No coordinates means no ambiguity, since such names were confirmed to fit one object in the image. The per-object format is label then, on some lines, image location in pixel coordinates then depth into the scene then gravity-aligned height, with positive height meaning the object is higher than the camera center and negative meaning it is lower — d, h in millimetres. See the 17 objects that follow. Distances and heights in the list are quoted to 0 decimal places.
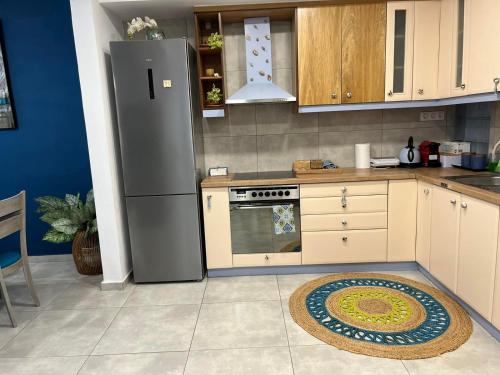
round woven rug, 2168 -1293
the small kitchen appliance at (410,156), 3387 -316
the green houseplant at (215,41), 3061 +744
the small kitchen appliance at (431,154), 3338 -304
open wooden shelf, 3127 +676
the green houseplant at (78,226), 3254 -782
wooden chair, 2492 -655
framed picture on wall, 3443 +386
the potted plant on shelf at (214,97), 3227 +297
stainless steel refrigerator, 2881 -177
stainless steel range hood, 3137 +520
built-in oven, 3119 -771
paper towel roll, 3414 -290
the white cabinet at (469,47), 2400 +510
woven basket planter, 3367 -1047
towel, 3137 -776
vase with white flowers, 2956 +857
